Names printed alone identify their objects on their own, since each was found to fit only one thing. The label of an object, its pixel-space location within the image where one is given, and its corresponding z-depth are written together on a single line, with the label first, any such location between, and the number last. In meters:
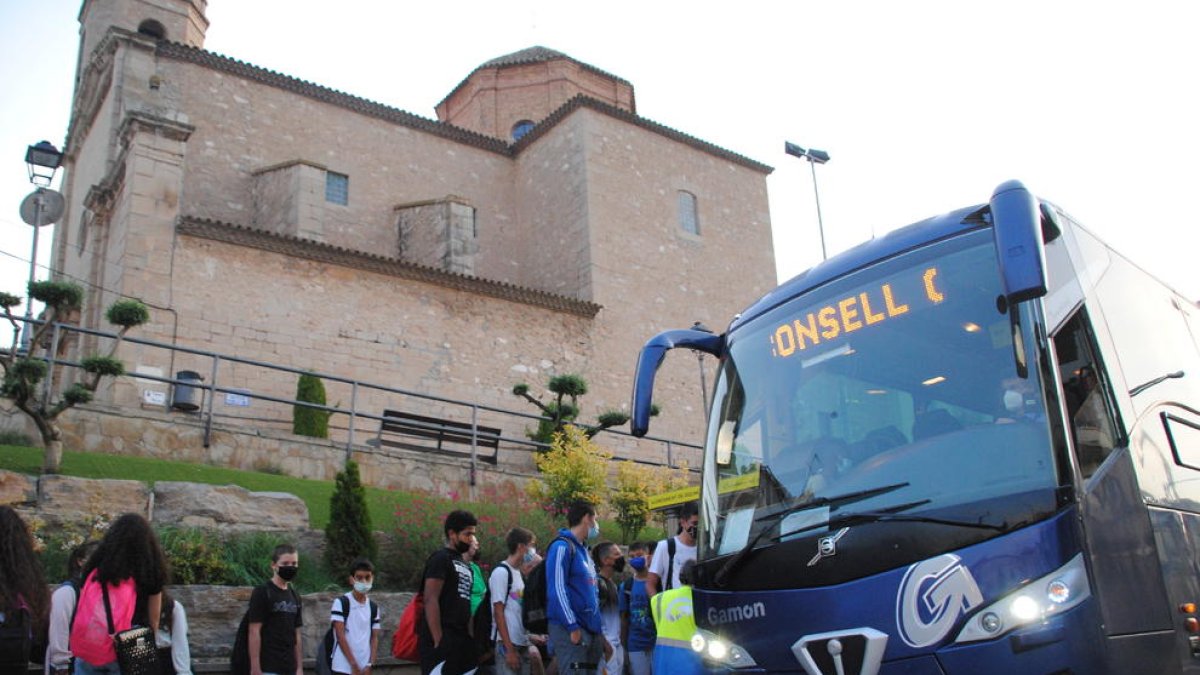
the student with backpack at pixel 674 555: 6.80
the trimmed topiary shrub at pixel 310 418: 15.31
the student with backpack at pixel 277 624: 5.98
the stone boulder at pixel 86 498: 8.65
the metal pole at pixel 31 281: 11.64
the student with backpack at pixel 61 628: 4.67
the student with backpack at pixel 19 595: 3.85
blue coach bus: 3.68
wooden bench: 16.05
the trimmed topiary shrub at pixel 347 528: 9.06
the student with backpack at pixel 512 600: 6.24
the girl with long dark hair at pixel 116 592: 4.46
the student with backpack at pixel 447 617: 5.69
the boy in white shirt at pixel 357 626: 6.54
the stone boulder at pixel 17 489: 8.50
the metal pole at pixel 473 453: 13.88
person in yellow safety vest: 4.80
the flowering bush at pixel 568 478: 12.97
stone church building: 16.50
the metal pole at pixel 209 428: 12.23
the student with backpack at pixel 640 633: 6.94
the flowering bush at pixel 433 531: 9.55
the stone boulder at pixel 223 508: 9.20
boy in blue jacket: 6.08
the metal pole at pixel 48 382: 10.70
